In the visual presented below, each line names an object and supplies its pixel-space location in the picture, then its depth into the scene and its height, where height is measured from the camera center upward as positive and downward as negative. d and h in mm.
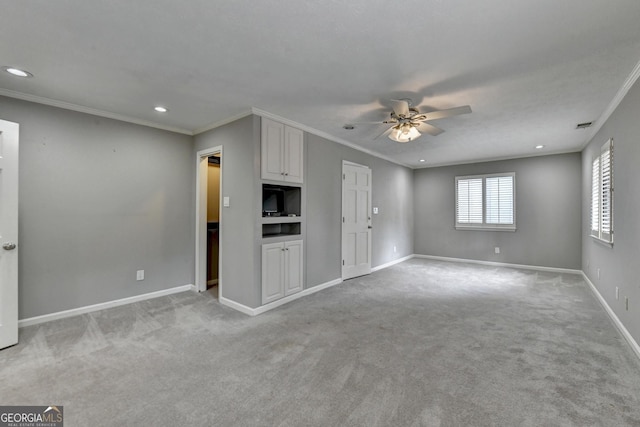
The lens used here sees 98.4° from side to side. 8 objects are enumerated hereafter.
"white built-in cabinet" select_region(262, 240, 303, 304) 3500 -766
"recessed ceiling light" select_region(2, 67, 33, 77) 2393 +1237
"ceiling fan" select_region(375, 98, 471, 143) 2688 +980
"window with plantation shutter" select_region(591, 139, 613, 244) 3275 +254
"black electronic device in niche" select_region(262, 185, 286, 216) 3742 +162
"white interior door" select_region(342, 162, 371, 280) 4906 -140
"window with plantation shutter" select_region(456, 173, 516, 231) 6082 +259
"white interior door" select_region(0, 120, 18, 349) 2504 -200
